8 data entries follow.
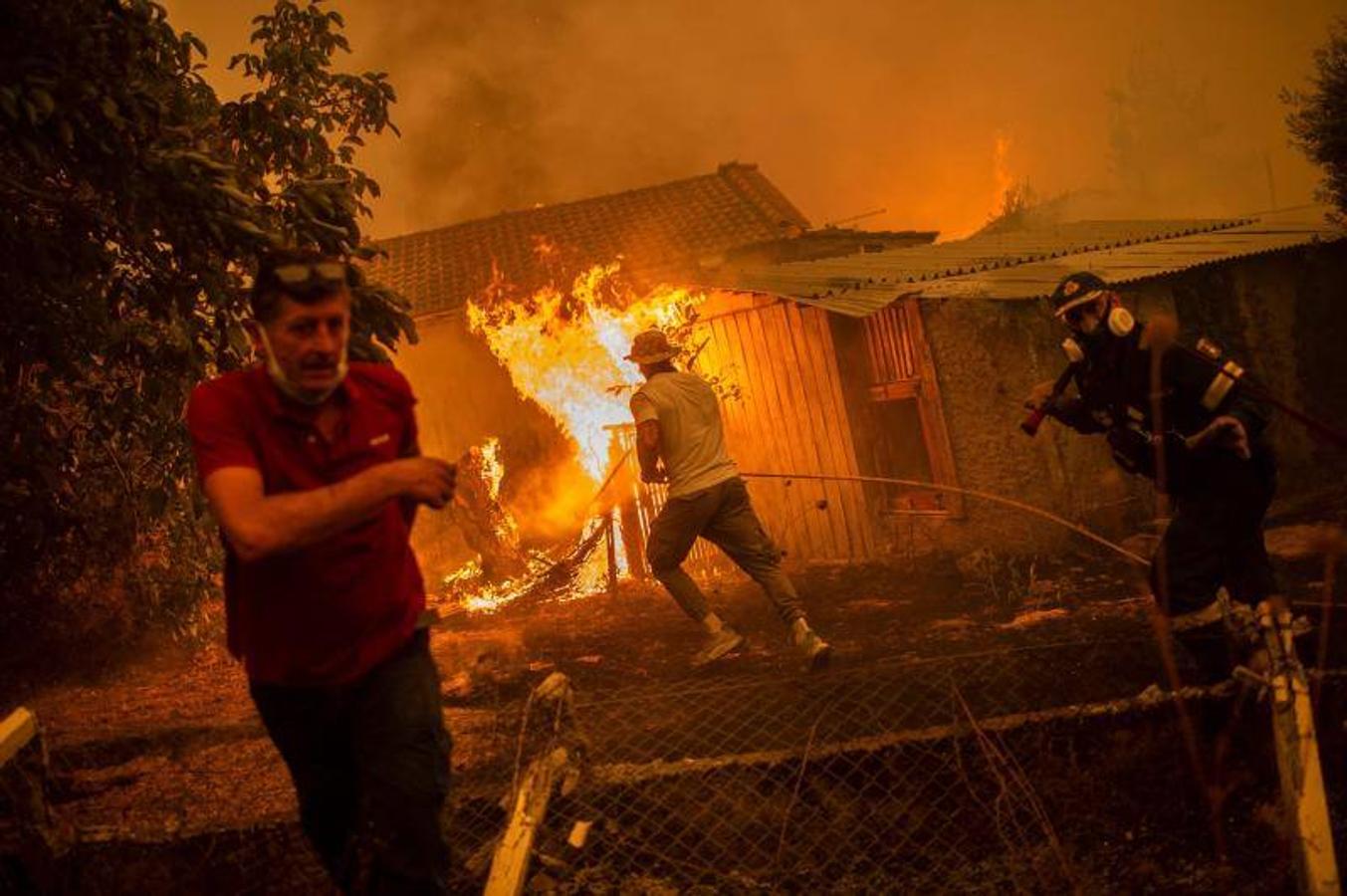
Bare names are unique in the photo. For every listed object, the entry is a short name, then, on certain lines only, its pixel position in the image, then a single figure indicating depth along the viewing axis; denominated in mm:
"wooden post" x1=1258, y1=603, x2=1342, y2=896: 2209
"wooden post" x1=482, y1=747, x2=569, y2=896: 2350
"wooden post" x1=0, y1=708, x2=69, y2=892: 3068
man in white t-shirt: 6270
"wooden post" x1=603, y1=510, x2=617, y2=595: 9672
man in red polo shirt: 2307
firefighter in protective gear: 3889
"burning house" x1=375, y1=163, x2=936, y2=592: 10430
